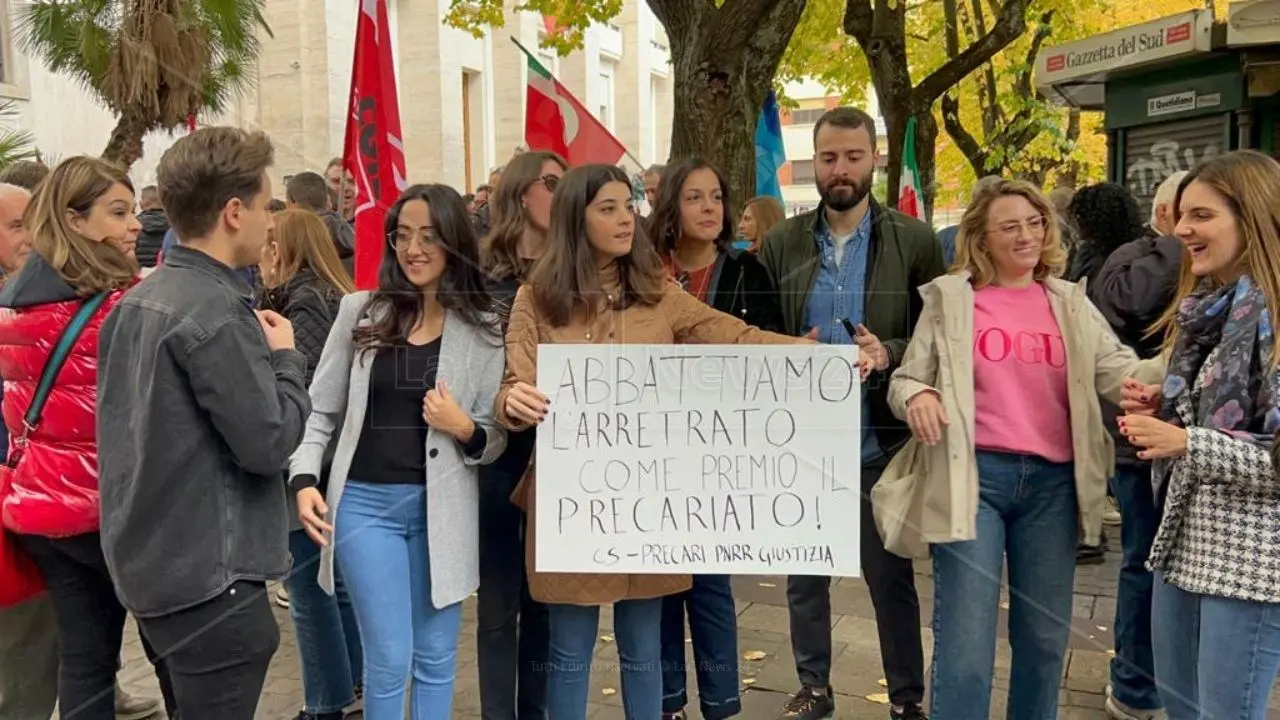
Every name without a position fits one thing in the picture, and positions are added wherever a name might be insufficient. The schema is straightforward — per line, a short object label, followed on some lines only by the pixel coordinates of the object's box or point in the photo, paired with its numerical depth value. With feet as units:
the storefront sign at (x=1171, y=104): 27.81
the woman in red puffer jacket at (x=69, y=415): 9.07
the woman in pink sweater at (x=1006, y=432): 9.74
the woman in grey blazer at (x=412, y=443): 9.65
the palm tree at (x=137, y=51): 25.43
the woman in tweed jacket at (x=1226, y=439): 7.77
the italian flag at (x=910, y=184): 28.53
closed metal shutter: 27.58
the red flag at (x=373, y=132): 13.38
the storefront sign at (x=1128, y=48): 26.40
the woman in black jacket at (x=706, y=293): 11.62
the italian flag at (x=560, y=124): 14.19
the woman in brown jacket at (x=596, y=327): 9.73
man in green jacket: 11.43
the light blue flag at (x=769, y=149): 26.12
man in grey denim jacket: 7.39
